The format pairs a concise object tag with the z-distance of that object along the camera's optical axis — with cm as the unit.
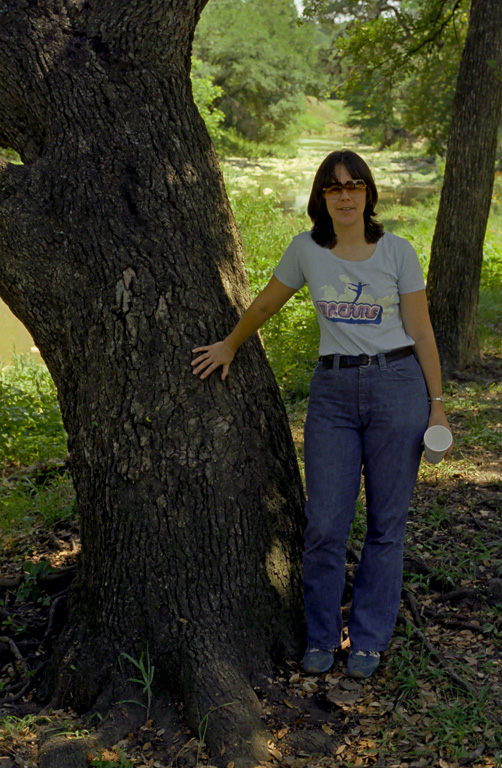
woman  288
